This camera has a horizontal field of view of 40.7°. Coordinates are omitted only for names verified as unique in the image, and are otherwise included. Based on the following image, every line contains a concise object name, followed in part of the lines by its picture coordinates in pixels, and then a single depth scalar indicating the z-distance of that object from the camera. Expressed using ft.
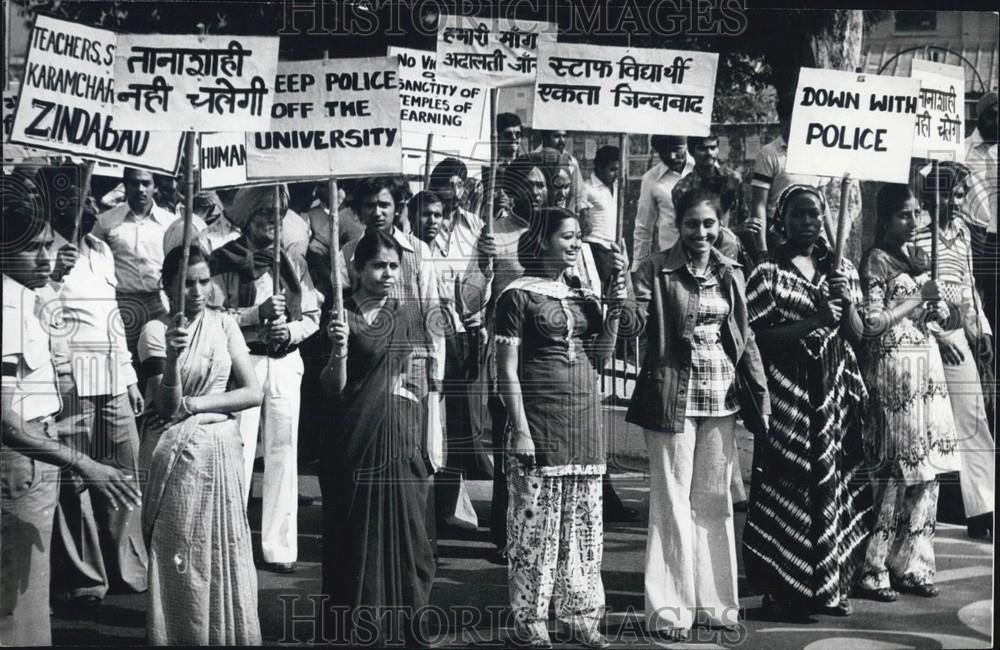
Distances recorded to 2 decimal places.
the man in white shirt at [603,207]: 20.81
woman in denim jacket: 20.63
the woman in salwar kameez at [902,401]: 21.68
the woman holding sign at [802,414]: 21.09
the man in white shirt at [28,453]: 20.18
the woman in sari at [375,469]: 20.33
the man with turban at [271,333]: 20.47
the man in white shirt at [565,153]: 20.72
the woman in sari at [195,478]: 19.83
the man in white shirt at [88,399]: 20.27
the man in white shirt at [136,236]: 20.38
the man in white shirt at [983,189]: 21.85
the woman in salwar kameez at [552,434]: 20.11
